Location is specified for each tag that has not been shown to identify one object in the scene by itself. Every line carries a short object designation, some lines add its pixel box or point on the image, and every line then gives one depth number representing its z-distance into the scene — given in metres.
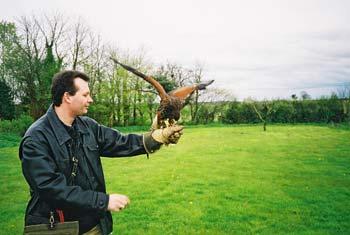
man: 2.88
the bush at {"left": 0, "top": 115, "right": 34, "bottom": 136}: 25.69
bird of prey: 3.94
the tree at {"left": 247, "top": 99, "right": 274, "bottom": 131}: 43.87
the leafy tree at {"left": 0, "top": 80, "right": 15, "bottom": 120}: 32.16
